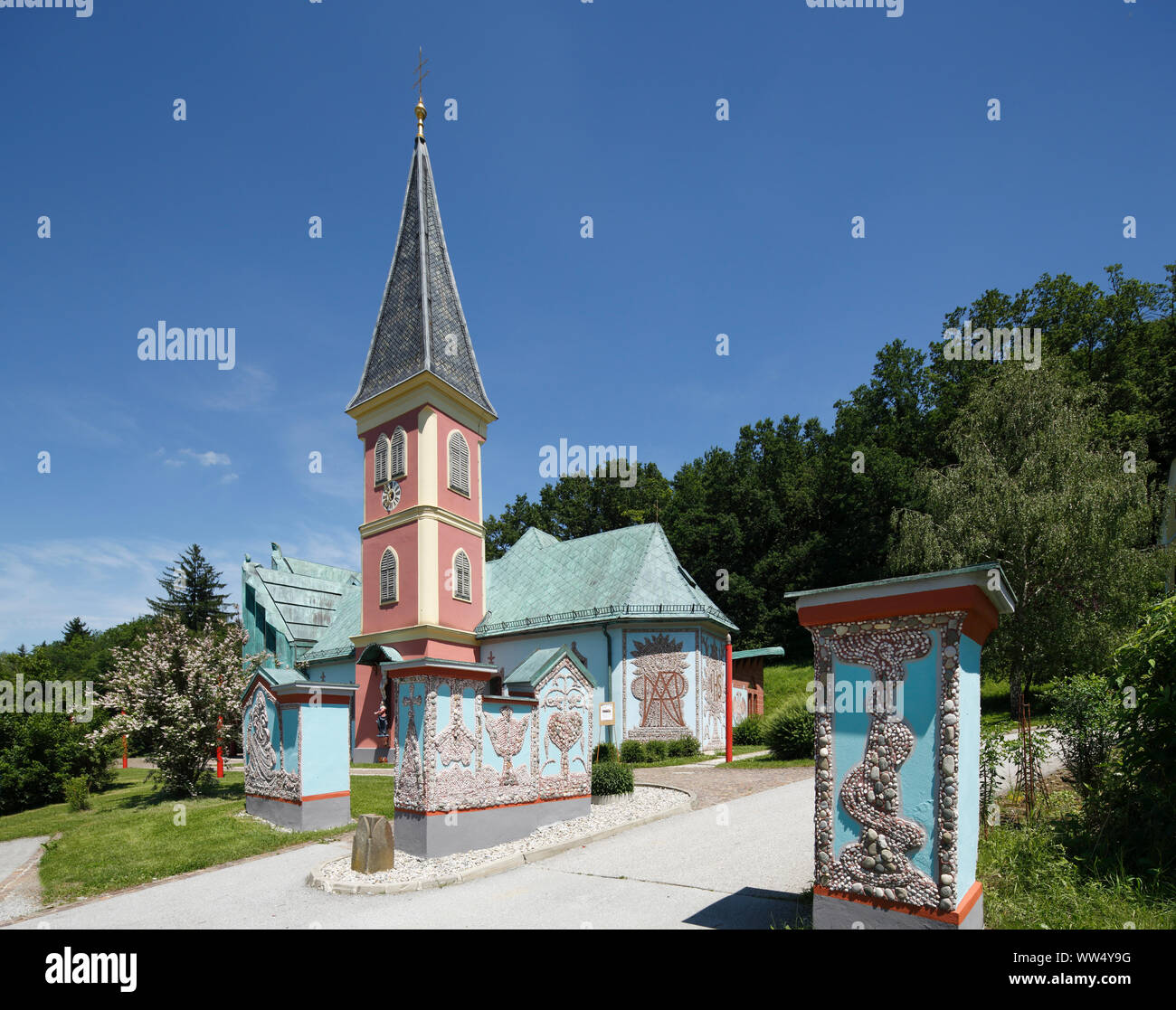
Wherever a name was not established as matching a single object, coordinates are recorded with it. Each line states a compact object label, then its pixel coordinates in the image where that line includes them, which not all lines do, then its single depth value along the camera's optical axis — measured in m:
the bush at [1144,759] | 6.20
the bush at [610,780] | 13.63
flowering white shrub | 15.38
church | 23.20
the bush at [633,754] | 20.69
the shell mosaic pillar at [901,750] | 4.64
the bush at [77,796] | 17.20
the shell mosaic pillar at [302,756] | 12.39
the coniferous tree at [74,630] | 78.56
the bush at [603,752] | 18.36
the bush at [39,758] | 19.09
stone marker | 8.62
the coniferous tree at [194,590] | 52.91
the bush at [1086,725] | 7.95
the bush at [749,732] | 22.11
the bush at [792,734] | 17.81
